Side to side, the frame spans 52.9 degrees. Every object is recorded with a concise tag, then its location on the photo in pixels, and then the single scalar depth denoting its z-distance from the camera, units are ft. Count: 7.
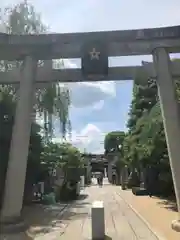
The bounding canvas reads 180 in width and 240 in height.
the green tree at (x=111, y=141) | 104.12
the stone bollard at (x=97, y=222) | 15.09
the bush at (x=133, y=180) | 56.31
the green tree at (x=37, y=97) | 25.52
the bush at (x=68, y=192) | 37.58
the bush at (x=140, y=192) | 42.08
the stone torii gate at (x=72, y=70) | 17.47
